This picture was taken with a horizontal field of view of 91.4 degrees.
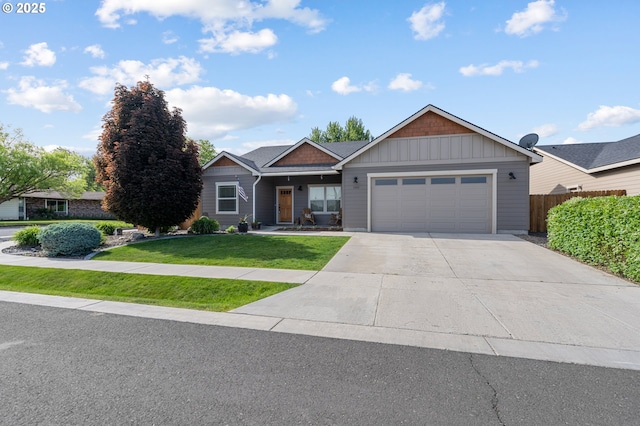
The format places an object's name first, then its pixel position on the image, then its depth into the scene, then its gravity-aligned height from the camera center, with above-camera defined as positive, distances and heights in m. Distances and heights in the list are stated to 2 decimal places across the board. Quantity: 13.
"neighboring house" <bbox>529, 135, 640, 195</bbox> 13.37 +1.81
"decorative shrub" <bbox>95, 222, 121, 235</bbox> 14.46 -0.99
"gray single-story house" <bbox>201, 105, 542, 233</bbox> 12.99 +1.11
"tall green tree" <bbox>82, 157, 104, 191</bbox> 53.46 +4.95
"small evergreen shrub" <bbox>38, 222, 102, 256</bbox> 10.12 -1.04
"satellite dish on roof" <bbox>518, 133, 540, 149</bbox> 16.50 +3.40
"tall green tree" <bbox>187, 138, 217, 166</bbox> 50.12 +9.51
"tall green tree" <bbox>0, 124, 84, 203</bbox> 25.62 +3.31
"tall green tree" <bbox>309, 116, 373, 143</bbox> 45.06 +10.75
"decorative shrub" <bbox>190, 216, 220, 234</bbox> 14.34 -0.90
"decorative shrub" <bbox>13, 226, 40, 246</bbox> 11.89 -1.14
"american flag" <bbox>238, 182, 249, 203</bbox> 16.39 +0.65
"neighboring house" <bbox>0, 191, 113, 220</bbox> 33.00 +0.22
